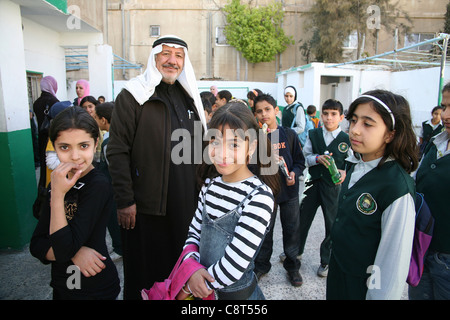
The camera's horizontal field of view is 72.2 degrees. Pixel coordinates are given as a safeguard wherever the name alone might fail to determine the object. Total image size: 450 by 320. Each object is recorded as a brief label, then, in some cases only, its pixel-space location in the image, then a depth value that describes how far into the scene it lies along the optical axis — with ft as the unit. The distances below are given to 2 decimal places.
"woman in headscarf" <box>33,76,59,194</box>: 13.60
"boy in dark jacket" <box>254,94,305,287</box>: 9.55
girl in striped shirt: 4.45
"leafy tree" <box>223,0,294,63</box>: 60.44
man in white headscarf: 7.32
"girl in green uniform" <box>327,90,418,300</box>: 4.54
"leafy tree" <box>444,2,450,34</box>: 57.58
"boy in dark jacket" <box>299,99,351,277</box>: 10.07
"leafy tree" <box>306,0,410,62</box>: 54.65
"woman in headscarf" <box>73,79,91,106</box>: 17.89
